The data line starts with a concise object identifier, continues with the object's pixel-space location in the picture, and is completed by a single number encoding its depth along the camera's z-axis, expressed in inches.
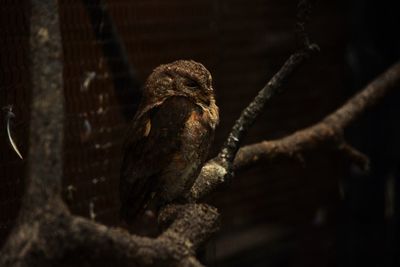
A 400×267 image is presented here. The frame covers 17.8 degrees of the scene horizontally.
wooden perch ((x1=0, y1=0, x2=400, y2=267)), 94.0
